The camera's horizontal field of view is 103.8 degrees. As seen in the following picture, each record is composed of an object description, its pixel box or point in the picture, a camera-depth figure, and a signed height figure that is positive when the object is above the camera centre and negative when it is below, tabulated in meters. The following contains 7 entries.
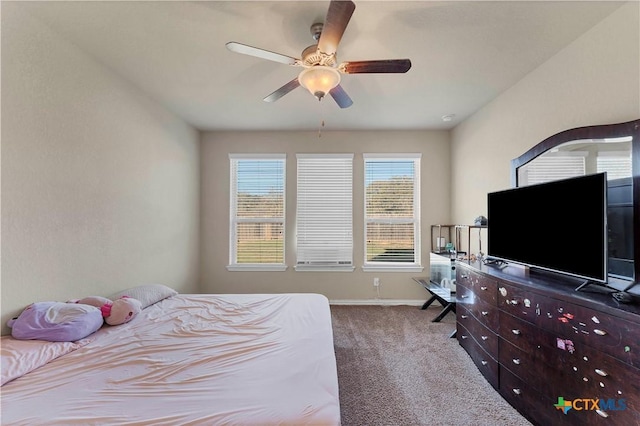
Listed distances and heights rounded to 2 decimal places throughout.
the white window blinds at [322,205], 4.00 +0.19
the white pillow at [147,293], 2.28 -0.74
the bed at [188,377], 1.00 -0.81
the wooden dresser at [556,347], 1.19 -0.77
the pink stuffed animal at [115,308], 1.89 -0.71
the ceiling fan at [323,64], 1.56 +1.05
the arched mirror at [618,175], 1.47 +0.27
